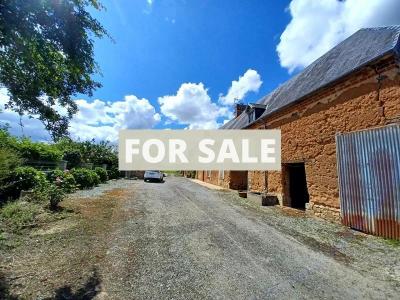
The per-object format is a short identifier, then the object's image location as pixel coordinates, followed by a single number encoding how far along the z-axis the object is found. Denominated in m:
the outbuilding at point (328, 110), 7.47
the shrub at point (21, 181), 9.12
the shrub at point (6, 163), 8.40
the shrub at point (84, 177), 15.16
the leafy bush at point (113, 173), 28.60
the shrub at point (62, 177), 11.60
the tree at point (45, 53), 3.42
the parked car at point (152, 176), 26.41
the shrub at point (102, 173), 21.14
